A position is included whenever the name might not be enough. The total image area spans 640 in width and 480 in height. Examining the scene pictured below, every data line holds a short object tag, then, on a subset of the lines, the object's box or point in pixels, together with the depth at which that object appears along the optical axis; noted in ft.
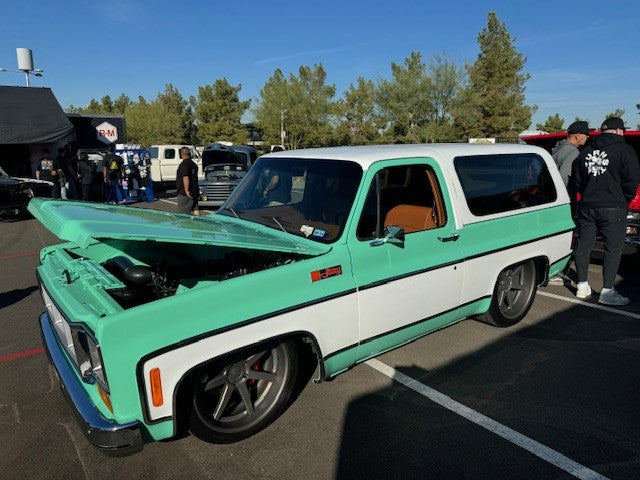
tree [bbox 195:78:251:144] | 142.92
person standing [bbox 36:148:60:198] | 46.57
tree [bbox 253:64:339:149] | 139.23
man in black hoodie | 16.22
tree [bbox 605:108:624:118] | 187.46
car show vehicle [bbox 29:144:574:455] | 7.59
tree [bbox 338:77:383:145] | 157.38
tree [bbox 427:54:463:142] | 149.48
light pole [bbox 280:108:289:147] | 136.46
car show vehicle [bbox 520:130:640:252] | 20.17
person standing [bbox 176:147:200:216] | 27.91
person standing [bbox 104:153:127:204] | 47.75
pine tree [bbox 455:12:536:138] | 143.23
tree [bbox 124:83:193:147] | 153.69
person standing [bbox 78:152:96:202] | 45.88
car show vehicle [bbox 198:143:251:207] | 42.65
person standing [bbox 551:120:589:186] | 20.74
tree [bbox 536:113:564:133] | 208.06
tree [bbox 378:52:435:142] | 151.33
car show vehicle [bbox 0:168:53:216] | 37.50
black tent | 52.24
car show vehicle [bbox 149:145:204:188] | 75.31
